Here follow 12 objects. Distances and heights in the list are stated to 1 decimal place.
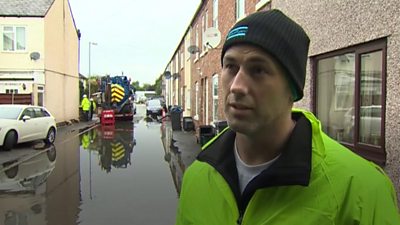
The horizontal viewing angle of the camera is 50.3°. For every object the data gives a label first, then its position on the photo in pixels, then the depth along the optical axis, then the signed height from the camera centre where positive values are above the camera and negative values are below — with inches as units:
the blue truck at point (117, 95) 1243.2 +20.9
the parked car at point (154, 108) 1585.9 -21.1
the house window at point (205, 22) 771.5 +153.3
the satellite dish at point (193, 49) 749.3 +94.5
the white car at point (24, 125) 588.7 -35.1
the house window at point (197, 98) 901.2 +9.9
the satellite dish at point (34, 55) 971.9 +106.8
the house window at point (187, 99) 1141.5 +9.8
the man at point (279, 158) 54.3 -7.7
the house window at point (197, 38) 918.3 +142.6
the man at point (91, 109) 1337.6 -22.3
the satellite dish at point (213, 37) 511.8 +79.1
